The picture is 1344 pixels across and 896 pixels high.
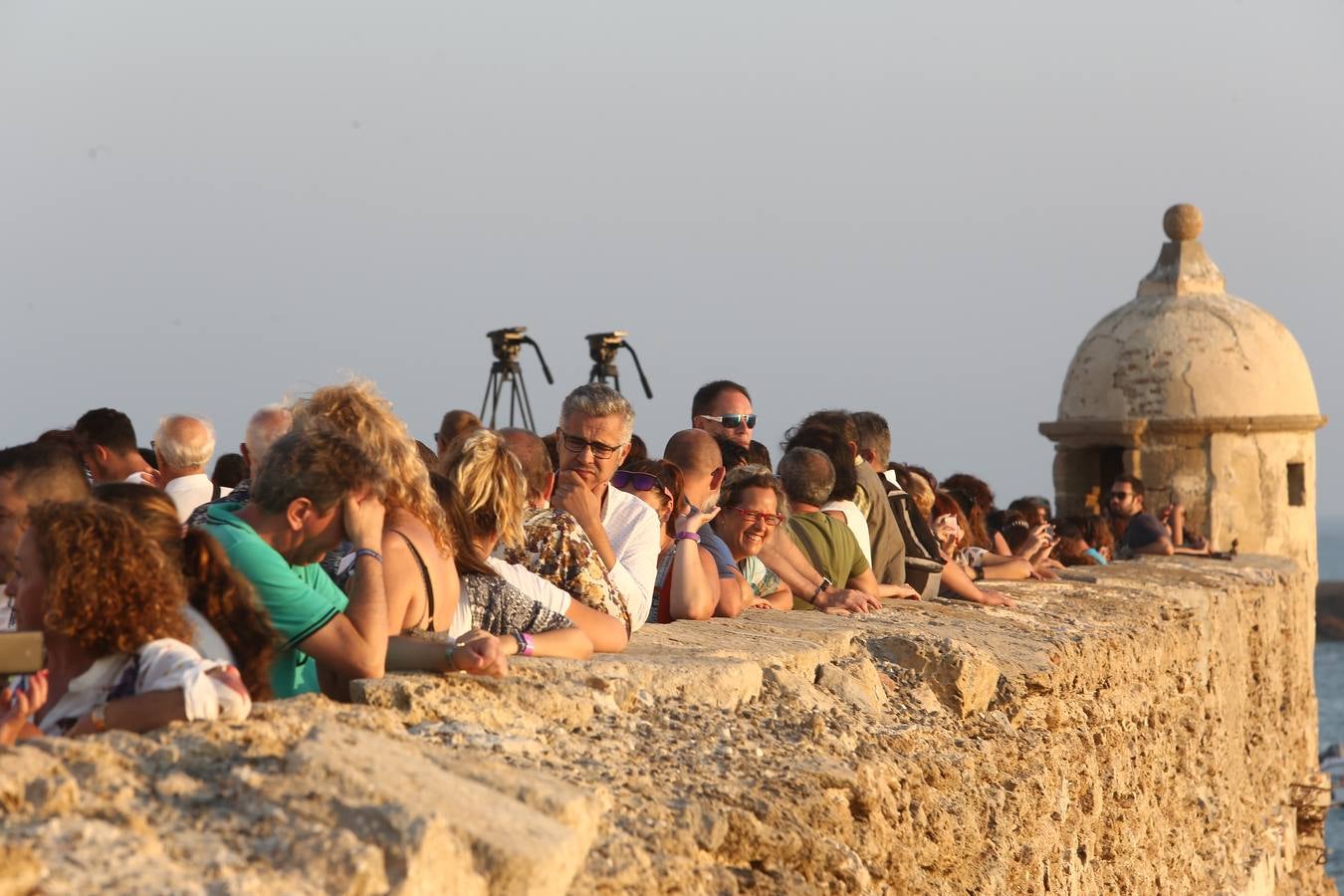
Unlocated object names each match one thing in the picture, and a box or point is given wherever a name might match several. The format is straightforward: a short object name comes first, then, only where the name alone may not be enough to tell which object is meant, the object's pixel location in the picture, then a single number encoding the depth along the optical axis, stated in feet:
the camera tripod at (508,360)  66.38
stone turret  106.42
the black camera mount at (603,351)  63.67
